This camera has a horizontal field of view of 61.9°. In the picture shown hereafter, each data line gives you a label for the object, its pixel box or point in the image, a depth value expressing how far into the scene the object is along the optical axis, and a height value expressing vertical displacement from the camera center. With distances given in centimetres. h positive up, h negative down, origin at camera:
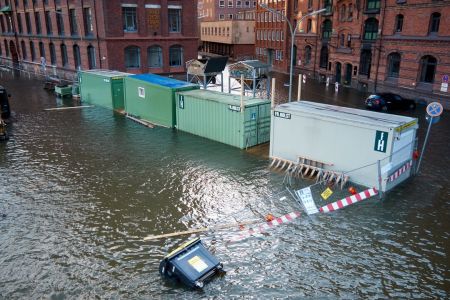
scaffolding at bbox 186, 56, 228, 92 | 3462 -260
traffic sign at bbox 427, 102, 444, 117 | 1595 -283
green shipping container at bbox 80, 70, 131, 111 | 3055 -404
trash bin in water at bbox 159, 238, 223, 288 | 981 -583
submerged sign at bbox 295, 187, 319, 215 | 1412 -596
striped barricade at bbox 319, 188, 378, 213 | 1432 -608
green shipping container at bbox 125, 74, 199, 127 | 2494 -395
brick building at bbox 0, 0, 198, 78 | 4009 +50
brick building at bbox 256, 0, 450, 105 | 3221 -32
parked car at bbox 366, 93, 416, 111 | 3134 -502
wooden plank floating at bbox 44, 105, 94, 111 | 3123 -567
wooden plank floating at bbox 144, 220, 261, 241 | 1245 -628
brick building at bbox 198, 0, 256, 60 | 7738 +224
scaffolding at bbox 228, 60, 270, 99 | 3247 -267
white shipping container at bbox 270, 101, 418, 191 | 1512 -412
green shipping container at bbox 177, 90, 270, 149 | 2073 -437
